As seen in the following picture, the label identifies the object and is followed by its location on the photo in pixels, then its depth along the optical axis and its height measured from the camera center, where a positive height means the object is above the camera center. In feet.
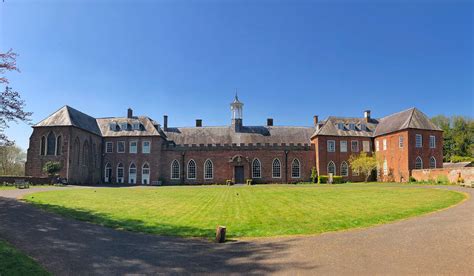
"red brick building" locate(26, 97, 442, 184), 137.59 +7.40
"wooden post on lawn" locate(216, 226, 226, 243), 31.24 -7.11
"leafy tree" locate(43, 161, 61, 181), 123.44 -1.11
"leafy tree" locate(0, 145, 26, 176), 200.70 +2.37
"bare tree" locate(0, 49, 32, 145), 50.00 +9.37
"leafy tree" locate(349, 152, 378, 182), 142.10 +0.42
